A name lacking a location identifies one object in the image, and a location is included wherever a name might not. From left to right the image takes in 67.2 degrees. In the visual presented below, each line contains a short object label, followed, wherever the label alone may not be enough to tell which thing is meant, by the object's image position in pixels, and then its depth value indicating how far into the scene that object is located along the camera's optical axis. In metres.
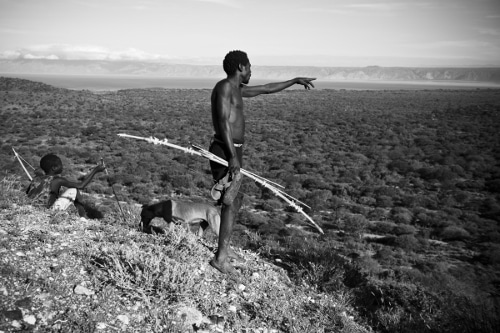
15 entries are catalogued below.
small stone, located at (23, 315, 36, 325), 2.81
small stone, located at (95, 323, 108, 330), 2.94
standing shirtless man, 3.66
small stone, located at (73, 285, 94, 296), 3.26
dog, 5.52
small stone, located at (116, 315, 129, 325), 3.10
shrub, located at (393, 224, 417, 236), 10.62
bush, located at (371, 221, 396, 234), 10.80
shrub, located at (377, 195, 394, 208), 13.16
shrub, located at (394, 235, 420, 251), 9.66
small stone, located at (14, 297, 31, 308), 2.94
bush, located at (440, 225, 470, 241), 10.43
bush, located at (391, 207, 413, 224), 11.56
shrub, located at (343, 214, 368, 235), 10.61
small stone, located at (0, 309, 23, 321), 2.78
